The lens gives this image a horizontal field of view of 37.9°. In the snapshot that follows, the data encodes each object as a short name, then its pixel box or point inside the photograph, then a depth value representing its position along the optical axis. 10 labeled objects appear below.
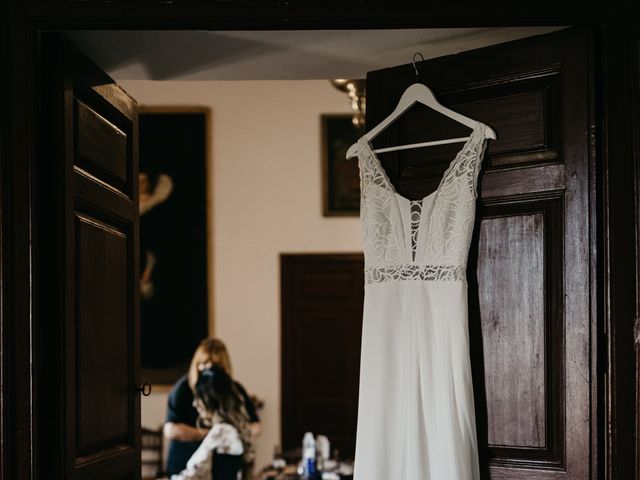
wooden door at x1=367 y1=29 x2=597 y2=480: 2.52
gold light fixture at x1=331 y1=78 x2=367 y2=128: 4.10
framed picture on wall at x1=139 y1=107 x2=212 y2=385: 8.32
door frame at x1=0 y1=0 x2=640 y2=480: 2.42
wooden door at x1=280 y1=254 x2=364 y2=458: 8.28
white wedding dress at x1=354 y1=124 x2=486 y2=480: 2.65
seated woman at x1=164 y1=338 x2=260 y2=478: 5.93
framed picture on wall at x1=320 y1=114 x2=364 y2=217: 8.35
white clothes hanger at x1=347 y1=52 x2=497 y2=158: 2.77
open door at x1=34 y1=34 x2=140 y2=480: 2.55
